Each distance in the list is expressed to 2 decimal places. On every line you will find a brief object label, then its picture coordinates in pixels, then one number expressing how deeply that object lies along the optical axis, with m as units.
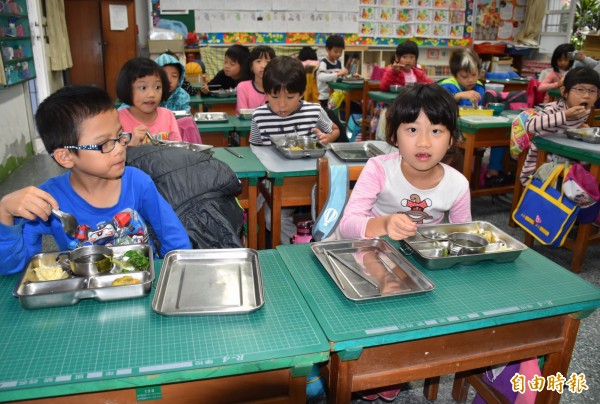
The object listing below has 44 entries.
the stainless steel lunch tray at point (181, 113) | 3.34
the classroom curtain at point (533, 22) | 8.69
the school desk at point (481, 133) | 3.47
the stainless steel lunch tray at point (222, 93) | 4.55
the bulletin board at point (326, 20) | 7.36
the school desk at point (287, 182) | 2.29
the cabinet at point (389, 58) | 8.33
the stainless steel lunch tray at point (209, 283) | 1.02
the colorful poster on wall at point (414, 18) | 8.16
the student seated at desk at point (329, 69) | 6.14
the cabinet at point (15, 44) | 4.31
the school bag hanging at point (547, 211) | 2.69
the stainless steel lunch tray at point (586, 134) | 2.78
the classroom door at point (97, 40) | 7.16
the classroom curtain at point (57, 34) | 6.04
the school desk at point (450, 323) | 0.99
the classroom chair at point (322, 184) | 1.59
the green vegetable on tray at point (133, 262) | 1.14
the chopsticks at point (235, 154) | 2.50
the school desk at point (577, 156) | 2.64
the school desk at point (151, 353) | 0.83
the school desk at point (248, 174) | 2.28
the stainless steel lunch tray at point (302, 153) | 2.44
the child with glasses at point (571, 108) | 2.96
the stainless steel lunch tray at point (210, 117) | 3.51
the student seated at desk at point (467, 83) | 3.92
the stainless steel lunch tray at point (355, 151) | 2.41
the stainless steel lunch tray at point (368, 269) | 1.11
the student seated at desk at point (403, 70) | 4.99
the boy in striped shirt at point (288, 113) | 2.76
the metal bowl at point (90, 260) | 1.09
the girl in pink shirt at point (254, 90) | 4.00
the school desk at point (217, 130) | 3.35
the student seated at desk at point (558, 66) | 5.41
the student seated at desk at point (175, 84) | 3.71
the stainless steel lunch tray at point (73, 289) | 1.00
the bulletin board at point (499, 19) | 8.79
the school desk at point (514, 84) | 6.03
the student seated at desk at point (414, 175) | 1.53
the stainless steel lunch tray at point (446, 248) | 1.22
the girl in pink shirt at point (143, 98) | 2.53
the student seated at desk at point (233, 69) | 4.69
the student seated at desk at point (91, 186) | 1.30
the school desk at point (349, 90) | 5.79
